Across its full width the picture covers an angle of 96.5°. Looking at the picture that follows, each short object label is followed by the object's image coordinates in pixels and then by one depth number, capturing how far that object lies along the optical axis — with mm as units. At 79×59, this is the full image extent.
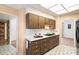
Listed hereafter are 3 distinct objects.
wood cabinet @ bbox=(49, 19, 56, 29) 2303
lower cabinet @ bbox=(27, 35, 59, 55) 2153
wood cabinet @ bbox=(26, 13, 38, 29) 2070
